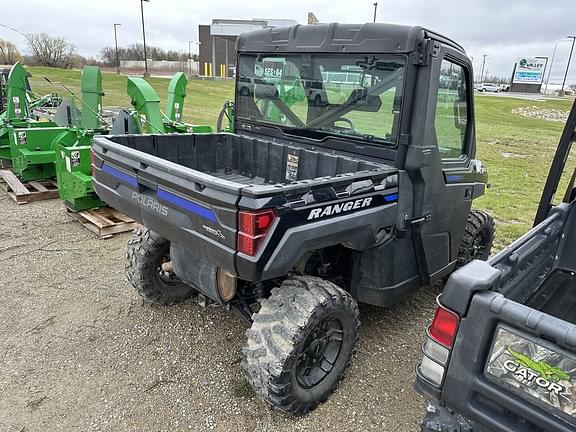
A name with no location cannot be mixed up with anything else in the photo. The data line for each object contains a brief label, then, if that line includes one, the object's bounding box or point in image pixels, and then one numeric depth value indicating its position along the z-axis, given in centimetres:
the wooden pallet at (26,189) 615
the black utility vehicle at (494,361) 141
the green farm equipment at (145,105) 551
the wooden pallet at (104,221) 517
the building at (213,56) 4581
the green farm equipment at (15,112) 673
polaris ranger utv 228
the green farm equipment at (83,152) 529
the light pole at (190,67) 5585
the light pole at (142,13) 3616
